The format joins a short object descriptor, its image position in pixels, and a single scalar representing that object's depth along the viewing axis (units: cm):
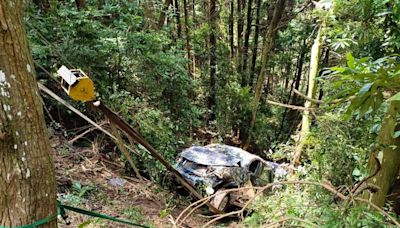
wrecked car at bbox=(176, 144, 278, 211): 542
